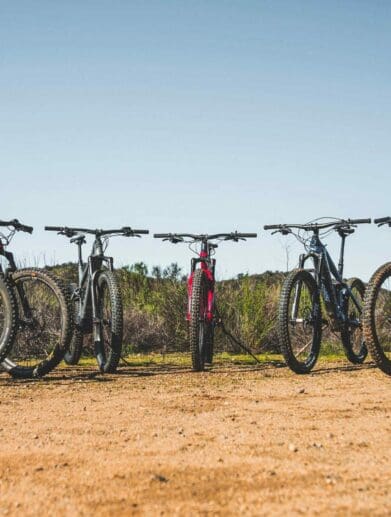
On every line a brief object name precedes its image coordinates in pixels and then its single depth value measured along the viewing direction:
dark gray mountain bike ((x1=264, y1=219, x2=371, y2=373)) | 6.96
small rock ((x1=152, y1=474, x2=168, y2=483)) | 2.87
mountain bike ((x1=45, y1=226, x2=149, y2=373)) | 6.94
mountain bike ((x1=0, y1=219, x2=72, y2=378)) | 6.61
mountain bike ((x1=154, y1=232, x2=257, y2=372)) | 7.25
